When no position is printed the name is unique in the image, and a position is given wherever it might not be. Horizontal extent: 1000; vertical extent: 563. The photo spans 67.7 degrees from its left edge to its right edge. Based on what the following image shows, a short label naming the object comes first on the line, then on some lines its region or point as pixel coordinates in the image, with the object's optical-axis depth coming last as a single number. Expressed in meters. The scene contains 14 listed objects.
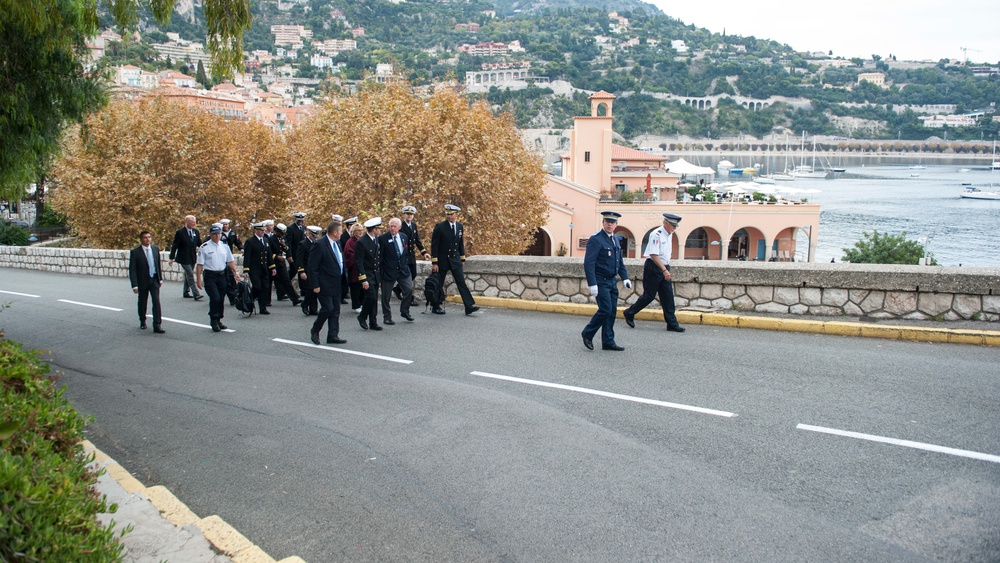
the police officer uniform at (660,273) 10.18
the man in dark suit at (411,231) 12.62
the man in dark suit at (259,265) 13.61
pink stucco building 53.78
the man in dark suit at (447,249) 12.34
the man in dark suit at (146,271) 11.67
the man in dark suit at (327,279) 10.35
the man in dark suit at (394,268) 11.77
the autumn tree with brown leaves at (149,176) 26.33
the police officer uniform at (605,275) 9.12
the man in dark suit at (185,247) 14.99
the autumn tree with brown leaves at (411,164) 21.39
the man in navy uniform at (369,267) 11.27
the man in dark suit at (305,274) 13.27
